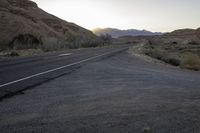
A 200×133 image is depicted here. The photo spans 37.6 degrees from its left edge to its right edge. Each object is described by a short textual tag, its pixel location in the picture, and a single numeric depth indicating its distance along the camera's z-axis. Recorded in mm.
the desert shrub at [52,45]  41962
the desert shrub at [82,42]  54750
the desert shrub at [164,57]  26614
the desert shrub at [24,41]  45906
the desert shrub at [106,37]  117812
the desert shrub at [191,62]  22120
